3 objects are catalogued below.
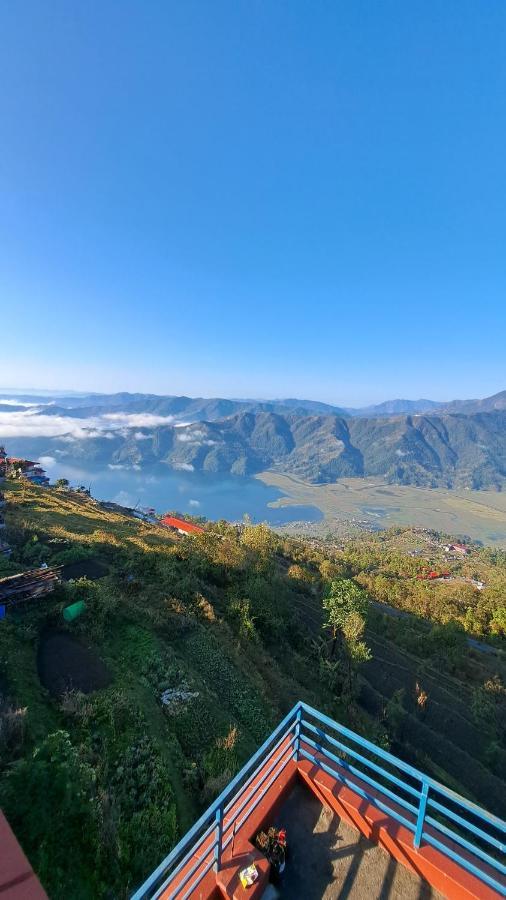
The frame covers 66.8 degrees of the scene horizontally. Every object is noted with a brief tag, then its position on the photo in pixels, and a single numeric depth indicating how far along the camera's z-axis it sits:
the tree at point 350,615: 22.69
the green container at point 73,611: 13.66
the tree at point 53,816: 6.16
